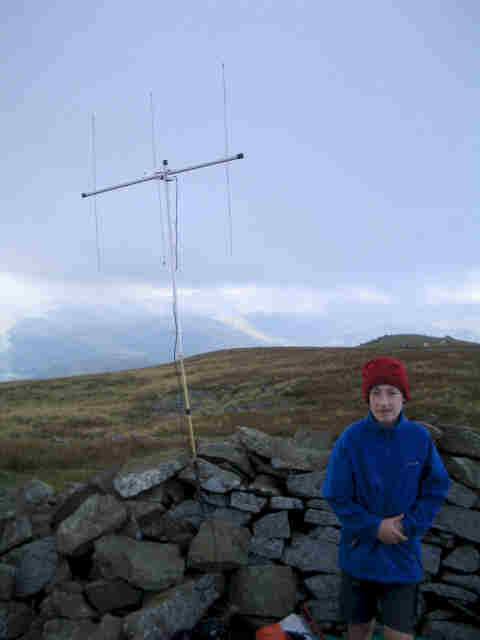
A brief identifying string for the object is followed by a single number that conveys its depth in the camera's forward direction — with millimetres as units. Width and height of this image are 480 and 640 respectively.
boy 4367
